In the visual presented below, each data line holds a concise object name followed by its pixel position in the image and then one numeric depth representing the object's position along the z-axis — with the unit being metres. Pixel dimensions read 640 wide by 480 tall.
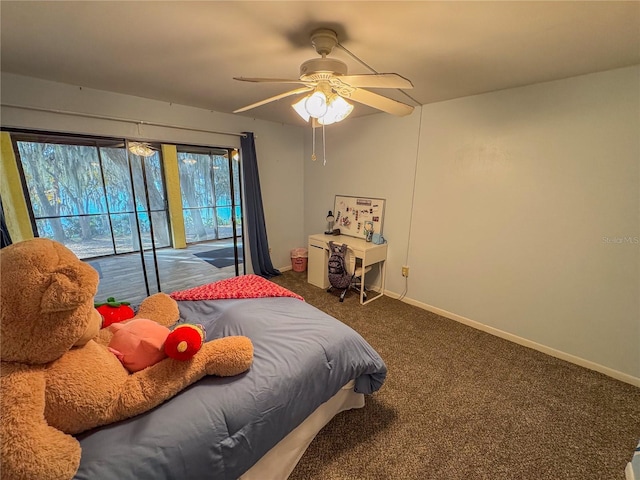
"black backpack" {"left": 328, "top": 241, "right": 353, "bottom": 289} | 3.16
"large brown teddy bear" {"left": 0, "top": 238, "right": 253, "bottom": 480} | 0.72
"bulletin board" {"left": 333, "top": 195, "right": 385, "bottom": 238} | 3.35
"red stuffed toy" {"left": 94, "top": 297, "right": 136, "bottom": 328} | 1.41
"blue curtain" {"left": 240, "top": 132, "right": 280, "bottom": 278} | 3.43
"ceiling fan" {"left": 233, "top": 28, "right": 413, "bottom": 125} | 1.32
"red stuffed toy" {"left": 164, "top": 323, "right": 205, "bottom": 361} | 1.06
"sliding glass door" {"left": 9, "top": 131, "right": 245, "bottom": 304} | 2.79
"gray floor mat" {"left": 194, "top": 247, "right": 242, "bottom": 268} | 4.10
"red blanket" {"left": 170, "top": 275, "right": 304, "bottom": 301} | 1.90
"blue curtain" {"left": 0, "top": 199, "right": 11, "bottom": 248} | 2.27
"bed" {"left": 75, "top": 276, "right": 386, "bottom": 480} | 0.88
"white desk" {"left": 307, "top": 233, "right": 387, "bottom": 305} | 3.11
